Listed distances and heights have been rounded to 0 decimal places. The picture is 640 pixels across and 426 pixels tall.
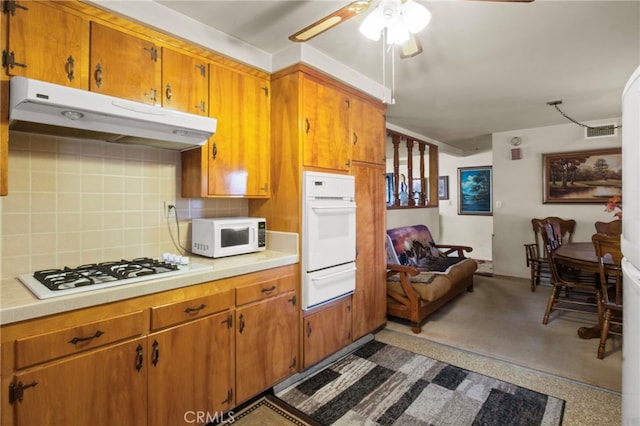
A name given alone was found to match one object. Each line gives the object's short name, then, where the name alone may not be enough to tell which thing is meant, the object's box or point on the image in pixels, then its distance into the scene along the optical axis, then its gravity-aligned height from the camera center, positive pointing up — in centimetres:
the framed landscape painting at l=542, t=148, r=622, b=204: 421 +53
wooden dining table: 277 -42
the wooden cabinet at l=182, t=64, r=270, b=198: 213 +50
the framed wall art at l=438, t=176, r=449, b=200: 735 +64
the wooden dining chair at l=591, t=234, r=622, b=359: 241 -51
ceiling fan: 134 +88
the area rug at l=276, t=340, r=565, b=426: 189 -120
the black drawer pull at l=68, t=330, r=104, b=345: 130 -52
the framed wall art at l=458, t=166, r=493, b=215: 684 +53
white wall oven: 229 -18
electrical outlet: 221 +4
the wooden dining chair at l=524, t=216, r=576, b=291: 443 -47
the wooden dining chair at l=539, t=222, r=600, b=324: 312 -67
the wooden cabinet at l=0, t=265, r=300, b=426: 122 -68
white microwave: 211 -15
